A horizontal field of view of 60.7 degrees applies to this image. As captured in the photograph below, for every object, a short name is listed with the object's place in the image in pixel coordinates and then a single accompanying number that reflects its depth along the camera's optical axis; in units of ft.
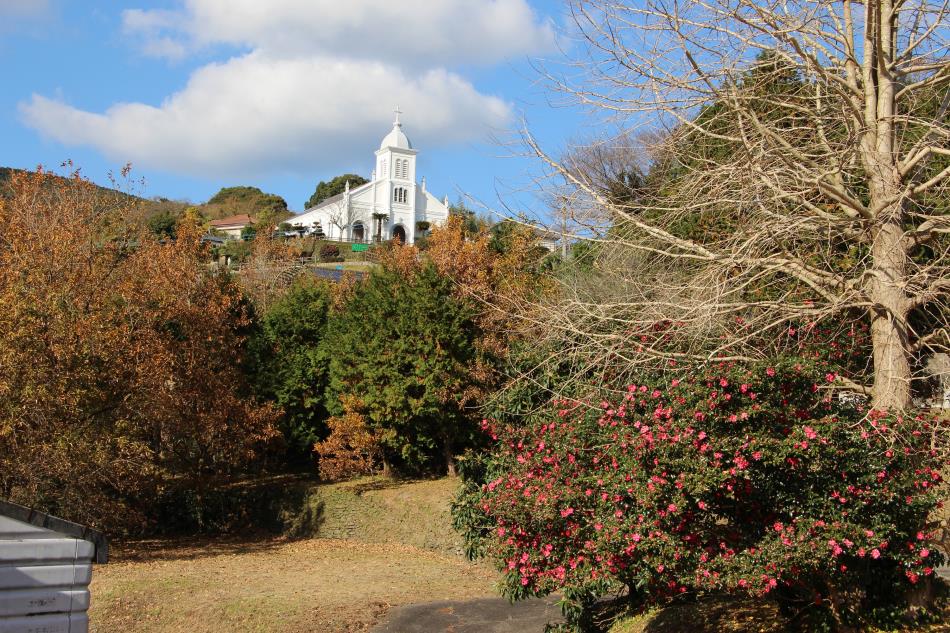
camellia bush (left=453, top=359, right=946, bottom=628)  20.35
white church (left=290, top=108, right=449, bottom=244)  234.99
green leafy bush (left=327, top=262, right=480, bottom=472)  62.49
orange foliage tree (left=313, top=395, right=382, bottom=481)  65.62
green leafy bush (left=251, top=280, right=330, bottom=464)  75.72
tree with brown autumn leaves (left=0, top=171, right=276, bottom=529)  50.29
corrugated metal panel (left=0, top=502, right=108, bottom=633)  18.79
